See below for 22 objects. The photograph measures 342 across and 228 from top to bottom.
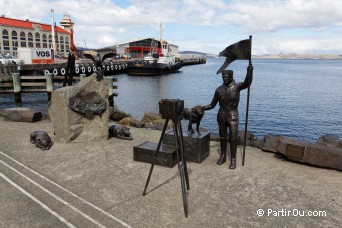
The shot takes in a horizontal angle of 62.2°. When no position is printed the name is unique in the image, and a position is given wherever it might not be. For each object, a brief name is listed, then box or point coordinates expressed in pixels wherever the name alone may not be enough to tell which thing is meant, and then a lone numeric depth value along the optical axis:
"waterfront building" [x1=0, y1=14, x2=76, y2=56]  71.69
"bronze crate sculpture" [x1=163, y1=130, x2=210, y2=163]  7.04
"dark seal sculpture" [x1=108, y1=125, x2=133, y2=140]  9.28
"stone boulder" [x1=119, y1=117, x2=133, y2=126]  12.60
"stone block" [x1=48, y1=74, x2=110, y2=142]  8.37
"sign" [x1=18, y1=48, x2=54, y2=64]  35.41
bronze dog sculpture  6.91
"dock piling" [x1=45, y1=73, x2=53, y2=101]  21.65
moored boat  53.06
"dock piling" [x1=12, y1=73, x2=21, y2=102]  21.78
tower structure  91.88
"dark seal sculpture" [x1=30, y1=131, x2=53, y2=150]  8.04
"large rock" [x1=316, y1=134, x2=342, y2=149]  10.96
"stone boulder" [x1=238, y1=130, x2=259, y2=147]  8.77
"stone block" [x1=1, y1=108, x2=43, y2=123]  11.52
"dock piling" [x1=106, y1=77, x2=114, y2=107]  19.80
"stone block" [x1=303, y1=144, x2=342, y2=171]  6.42
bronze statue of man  6.58
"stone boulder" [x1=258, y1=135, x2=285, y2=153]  7.52
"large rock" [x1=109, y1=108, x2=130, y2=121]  14.69
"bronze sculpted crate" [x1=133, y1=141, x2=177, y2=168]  6.77
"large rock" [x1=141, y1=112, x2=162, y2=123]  15.39
